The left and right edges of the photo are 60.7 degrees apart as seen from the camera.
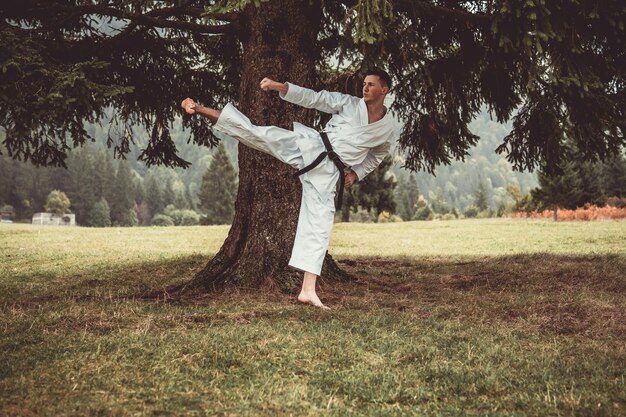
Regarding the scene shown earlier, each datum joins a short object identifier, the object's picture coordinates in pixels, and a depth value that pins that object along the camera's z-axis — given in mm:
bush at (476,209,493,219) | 62819
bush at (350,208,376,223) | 63656
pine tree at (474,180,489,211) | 117750
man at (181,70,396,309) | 5090
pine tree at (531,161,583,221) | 31859
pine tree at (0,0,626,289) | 5426
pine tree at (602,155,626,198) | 51031
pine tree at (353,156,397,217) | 41978
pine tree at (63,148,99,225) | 99562
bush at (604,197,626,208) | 41478
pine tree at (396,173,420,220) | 105875
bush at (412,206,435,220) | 95788
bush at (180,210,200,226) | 117594
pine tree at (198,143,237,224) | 83188
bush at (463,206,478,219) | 100625
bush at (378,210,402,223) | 58938
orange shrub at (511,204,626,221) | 29059
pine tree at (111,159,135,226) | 104312
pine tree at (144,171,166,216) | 124375
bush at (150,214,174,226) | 111750
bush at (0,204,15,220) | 90688
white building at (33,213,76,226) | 87750
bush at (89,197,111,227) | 96250
